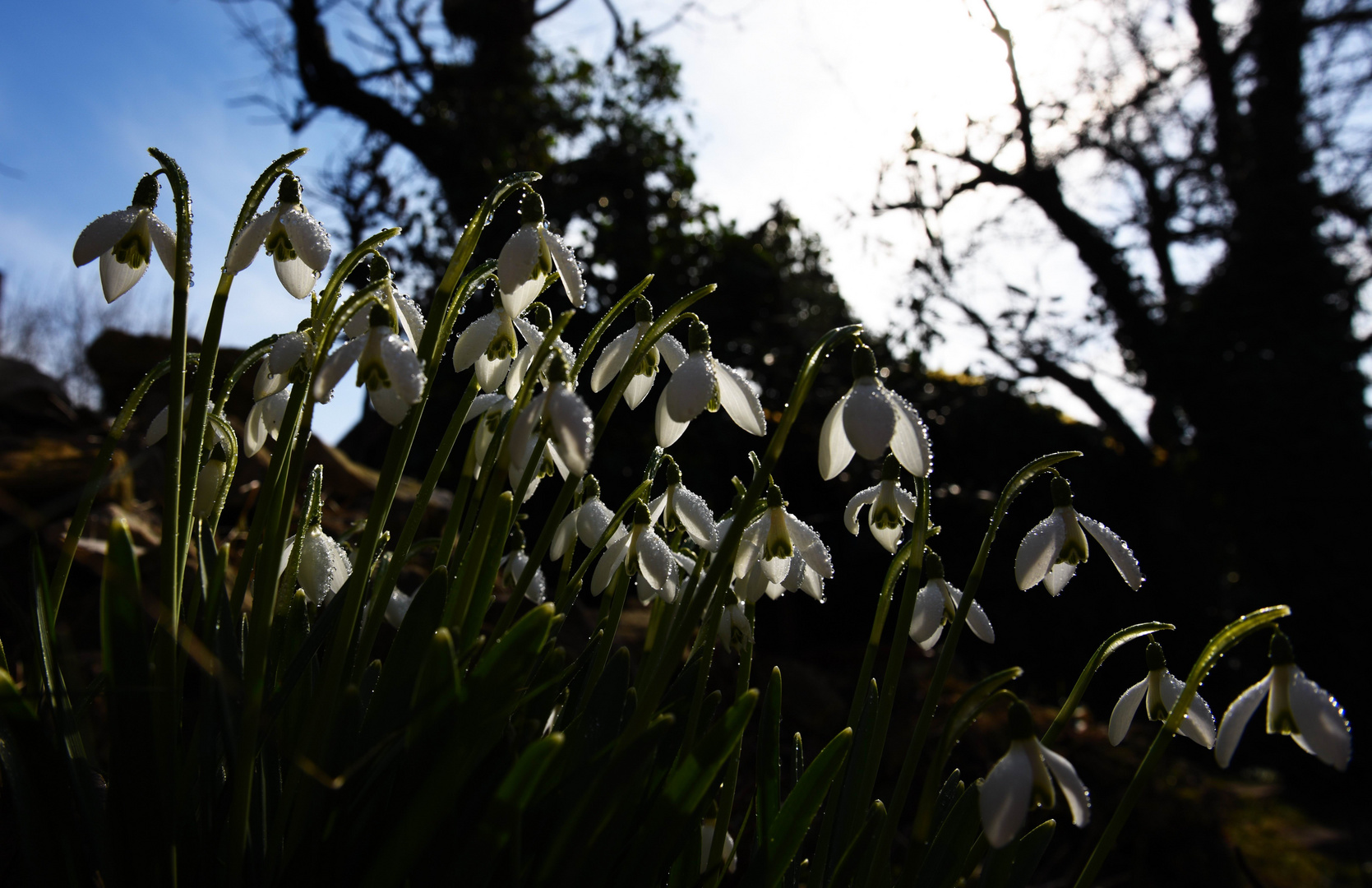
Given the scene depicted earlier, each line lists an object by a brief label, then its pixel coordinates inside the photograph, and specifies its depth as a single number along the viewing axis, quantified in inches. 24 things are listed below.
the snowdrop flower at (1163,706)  10.3
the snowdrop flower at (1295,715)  8.5
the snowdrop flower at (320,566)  10.8
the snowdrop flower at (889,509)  11.5
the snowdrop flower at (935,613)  11.7
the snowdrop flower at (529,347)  10.5
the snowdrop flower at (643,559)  10.4
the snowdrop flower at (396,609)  12.2
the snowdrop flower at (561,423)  7.8
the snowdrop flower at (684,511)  10.2
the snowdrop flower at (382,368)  7.9
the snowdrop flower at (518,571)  12.7
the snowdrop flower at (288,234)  9.0
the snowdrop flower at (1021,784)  7.7
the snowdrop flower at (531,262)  9.4
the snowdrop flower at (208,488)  10.6
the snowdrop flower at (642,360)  10.4
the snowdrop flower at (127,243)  9.1
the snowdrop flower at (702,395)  9.2
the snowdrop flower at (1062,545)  10.7
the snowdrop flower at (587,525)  11.1
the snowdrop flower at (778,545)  10.3
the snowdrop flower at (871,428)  8.3
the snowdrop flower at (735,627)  11.9
